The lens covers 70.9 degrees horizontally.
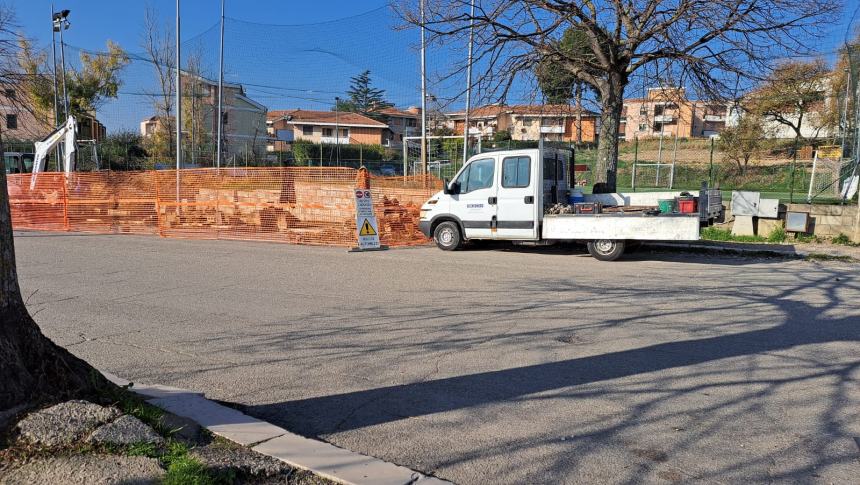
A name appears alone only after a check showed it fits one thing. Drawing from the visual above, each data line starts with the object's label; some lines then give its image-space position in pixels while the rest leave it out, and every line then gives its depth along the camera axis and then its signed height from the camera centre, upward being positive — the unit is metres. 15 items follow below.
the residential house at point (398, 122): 73.51 +10.15
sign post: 14.03 -0.60
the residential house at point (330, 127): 68.50 +8.13
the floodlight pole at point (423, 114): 21.97 +3.20
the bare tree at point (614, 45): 13.70 +3.83
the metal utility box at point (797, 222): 14.46 -0.32
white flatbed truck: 11.43 -0.19
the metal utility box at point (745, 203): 14.95 +0.11
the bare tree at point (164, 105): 38.97 +6.05
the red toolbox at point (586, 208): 12.16 -0.09
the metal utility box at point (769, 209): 14.80 -0.03
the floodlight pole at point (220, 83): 26.18 +4.95
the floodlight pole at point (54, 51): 23.41 +5.72
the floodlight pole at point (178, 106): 19.80 +2.91
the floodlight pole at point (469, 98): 14.35 +3.19
